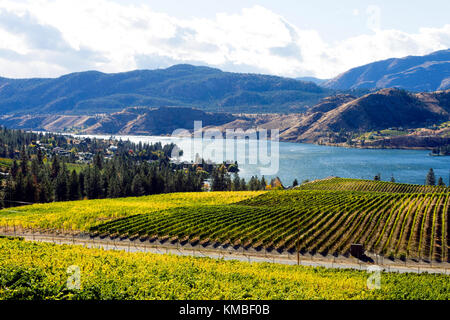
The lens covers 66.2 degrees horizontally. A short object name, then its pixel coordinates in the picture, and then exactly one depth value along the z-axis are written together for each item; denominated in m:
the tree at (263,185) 136.02
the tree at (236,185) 131.62
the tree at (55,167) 118.06
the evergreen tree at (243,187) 131.38
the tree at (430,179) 149.16
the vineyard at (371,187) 114.25
